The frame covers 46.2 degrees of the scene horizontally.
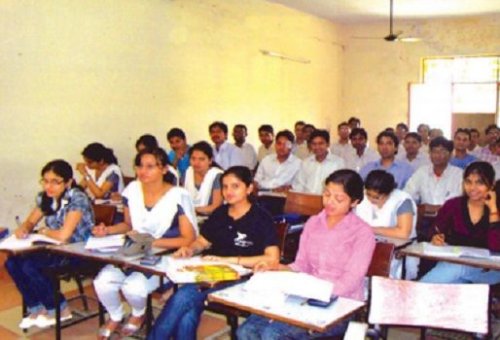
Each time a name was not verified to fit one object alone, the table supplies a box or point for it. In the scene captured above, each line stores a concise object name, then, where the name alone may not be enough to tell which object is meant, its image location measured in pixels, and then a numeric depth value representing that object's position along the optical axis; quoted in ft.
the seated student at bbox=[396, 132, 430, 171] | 21.68
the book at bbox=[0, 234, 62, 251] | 11.28
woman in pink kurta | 8.49
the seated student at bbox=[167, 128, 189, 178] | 21.45
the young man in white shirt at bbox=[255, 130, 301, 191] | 21.53
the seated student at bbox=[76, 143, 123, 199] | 18.38
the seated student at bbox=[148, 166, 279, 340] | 9.98
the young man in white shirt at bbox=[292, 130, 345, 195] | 19.80
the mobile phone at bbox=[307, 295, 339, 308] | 7.45
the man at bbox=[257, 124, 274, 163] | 26.03
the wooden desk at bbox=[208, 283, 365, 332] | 6.93
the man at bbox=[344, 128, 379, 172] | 23.43
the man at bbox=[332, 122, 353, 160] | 27.40
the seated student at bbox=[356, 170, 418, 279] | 12.44
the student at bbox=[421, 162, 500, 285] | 11.64
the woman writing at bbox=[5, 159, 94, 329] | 12.34
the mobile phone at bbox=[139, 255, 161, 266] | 9.85
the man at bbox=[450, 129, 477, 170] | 21.55
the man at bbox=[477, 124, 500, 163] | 23.03
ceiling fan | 27.45
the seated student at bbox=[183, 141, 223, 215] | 16.28
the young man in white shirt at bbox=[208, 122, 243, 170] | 24.20
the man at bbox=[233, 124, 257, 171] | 26.14
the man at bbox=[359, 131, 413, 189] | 18.74
